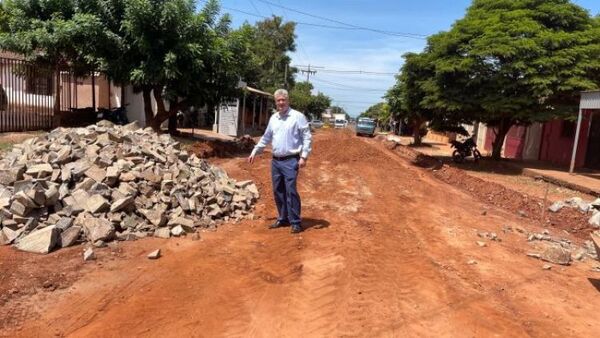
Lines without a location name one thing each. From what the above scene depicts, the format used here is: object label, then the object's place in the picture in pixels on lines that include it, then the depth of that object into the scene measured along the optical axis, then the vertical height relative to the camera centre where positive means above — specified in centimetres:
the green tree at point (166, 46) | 1455 +171
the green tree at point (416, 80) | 1868 +159
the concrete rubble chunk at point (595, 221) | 852 -154
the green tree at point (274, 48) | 5144 +648
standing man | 652 -50
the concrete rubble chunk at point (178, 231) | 629 -161
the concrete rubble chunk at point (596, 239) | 541 -119
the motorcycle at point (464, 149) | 1953 -105
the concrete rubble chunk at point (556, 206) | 1008 -157
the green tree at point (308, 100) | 6512 +181
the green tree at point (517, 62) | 1540 +202
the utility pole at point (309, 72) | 7615 +612
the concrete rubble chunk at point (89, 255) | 520 -164
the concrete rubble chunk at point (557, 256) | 626 -161
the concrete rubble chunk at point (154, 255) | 542 -166
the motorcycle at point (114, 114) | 1834 -57
